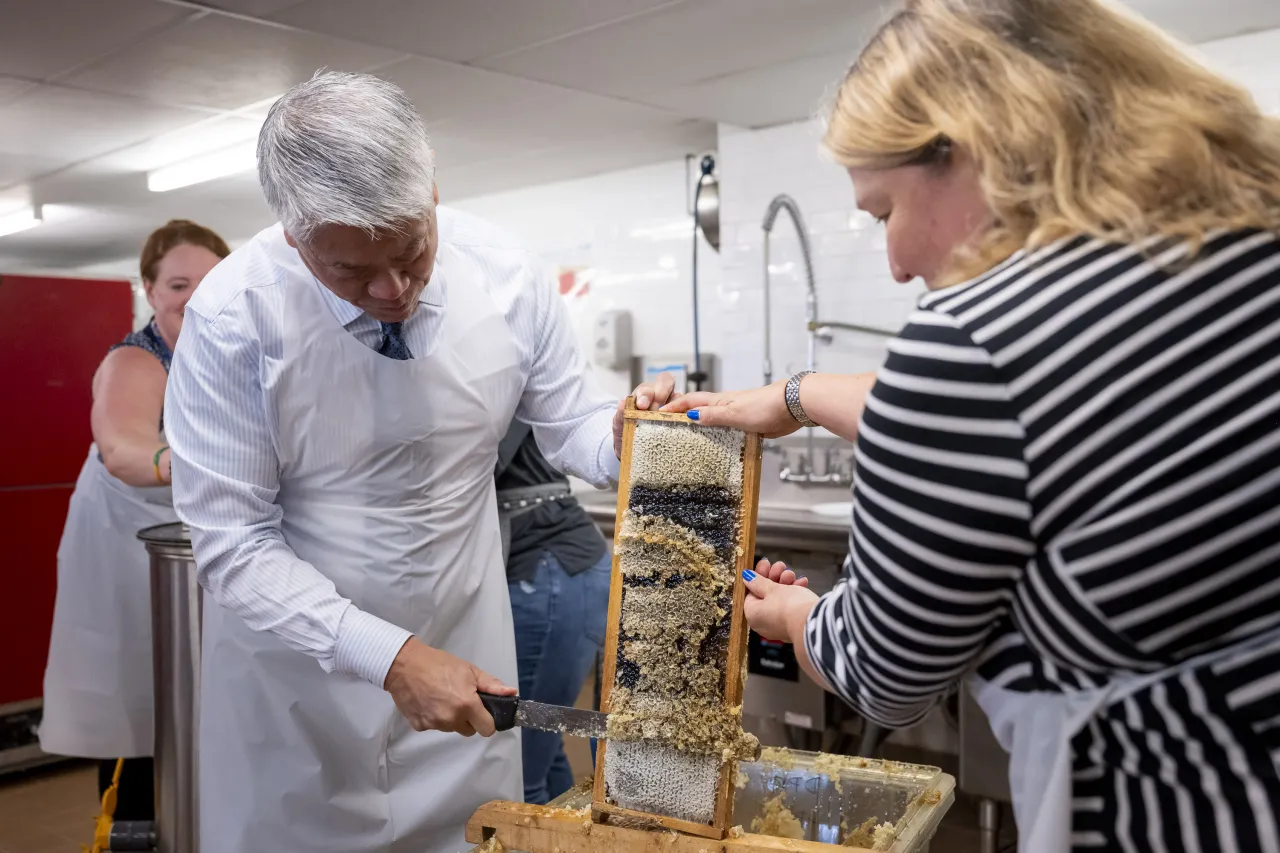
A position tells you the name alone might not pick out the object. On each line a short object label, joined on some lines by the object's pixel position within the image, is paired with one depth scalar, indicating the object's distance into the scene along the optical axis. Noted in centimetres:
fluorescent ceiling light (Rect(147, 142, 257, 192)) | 445
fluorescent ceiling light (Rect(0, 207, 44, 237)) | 558
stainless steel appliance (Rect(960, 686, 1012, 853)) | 280
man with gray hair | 146
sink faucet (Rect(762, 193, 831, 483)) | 383
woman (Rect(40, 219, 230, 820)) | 272
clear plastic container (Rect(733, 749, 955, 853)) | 147
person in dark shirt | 232
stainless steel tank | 231
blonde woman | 81
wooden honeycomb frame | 134
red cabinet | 407
